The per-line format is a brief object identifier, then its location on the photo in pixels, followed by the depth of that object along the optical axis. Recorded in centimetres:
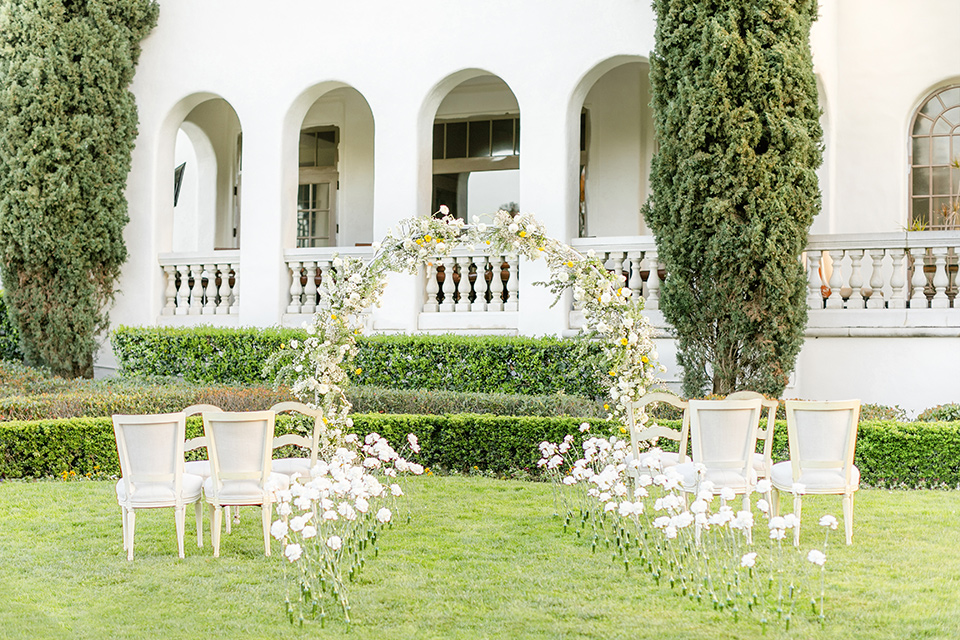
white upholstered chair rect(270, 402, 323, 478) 645
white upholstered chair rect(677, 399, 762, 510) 616
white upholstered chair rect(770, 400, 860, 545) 612
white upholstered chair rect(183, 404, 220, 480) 619
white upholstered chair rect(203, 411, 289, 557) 588
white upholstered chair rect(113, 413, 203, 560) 577
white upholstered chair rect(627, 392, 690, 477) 675
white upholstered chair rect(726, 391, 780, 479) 652
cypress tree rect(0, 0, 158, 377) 1277
